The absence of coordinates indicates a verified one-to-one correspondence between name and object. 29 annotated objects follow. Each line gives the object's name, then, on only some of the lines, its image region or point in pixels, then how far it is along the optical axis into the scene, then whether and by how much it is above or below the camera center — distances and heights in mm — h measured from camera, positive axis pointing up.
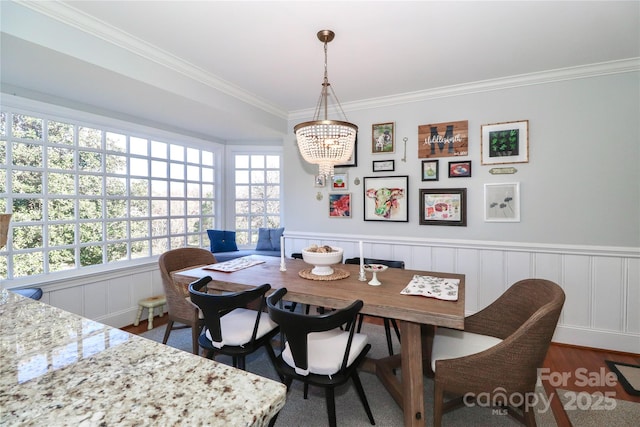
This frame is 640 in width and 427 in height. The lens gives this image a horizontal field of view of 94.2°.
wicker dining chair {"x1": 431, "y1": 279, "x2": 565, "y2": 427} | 1393 -793
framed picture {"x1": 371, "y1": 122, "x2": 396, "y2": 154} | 3400 +798
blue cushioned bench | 4117 -507
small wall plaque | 2886 +349
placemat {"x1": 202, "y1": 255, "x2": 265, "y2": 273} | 2368 -477
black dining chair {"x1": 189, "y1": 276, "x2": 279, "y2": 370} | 1633 -772
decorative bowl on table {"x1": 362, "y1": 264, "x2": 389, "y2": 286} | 1951 -429
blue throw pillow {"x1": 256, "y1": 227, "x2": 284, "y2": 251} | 4312 -451
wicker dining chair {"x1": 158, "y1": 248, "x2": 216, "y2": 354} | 2238 -715
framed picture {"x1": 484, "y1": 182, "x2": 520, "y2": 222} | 2885 +42
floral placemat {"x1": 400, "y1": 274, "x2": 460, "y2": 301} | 1684 -497
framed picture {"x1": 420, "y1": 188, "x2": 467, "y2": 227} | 3086 +7
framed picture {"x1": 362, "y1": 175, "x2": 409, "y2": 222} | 3344 +106
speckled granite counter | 562 -387
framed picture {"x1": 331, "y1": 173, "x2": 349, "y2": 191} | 3666 +327
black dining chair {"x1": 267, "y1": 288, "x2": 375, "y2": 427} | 1363 -779
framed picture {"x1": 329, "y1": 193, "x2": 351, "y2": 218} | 3670 +32
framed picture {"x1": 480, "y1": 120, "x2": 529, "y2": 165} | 2840 +622
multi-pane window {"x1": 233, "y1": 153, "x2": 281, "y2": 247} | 4625 +190
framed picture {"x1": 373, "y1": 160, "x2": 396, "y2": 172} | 3389 +482
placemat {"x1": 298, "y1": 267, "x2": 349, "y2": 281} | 2095 -489
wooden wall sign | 3065 +710
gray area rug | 1787 -1288
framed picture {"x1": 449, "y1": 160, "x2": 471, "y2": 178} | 3043 +385
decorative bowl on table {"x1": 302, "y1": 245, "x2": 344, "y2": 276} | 2018 -331
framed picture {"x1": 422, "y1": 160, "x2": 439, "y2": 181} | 3186 +397
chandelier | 1998 +465
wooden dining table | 1518 -513
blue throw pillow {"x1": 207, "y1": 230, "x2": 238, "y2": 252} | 4172 -455
